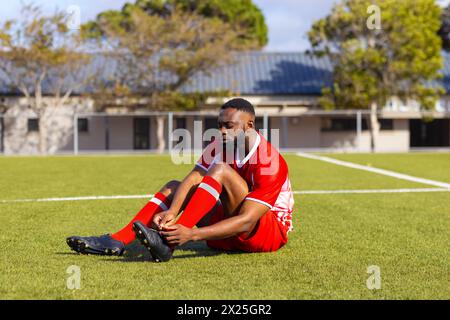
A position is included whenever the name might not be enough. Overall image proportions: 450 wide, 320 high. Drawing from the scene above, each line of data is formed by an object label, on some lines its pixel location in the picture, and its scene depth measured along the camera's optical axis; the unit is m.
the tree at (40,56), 28.91
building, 32.44
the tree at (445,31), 43.47
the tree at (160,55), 29.89
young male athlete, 4.68
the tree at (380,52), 29.38
